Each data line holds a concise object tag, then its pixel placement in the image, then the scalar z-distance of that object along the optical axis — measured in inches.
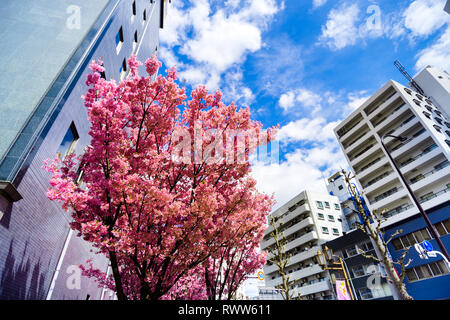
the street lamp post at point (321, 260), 496.4
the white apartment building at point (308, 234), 1615.4
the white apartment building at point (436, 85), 1442.9
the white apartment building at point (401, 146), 1122.7
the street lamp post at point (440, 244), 484.7
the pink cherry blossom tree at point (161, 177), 204.2
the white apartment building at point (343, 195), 1843.3
